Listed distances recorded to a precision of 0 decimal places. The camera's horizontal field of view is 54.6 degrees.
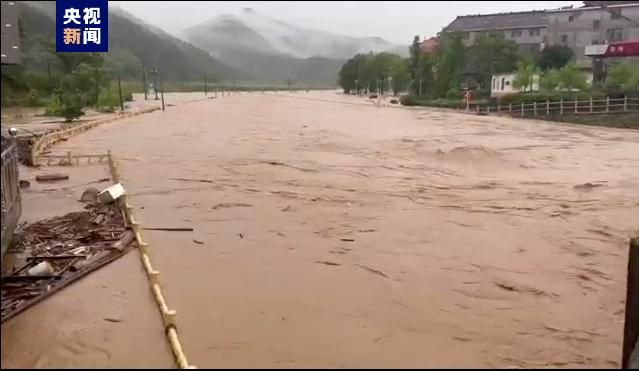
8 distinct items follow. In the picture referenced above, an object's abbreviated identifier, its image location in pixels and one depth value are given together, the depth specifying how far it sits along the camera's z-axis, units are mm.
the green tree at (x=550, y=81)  38531
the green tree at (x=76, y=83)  32500
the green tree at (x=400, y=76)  65331
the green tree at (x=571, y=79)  37125
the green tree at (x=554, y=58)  48188
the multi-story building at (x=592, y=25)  48406
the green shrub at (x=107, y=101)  42125
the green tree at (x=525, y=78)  41594
